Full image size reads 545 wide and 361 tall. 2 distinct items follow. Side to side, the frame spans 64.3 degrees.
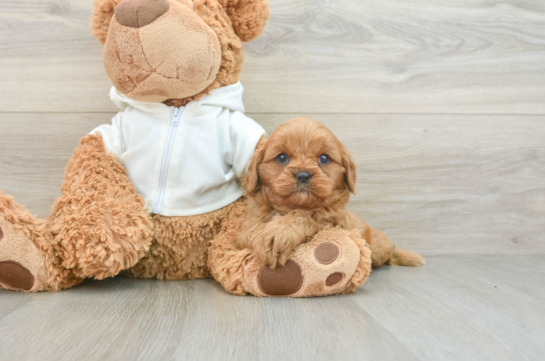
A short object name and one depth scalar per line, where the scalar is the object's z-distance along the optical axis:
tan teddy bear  0.99
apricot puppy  0.98
